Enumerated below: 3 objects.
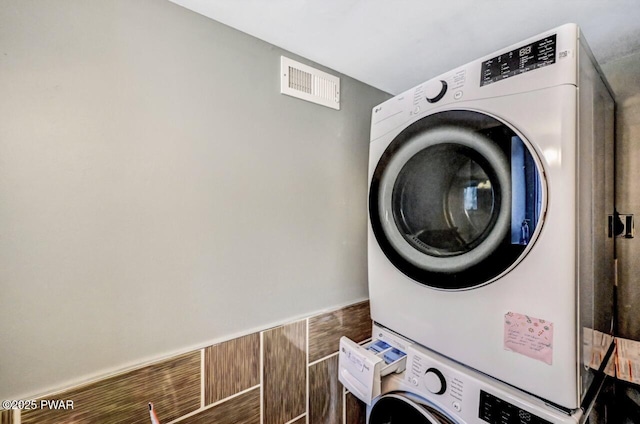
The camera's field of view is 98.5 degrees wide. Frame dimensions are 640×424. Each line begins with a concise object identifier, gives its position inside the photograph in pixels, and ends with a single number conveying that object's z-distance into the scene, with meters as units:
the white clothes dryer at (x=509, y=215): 0.69
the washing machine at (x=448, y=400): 0.73
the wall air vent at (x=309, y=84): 1.16
